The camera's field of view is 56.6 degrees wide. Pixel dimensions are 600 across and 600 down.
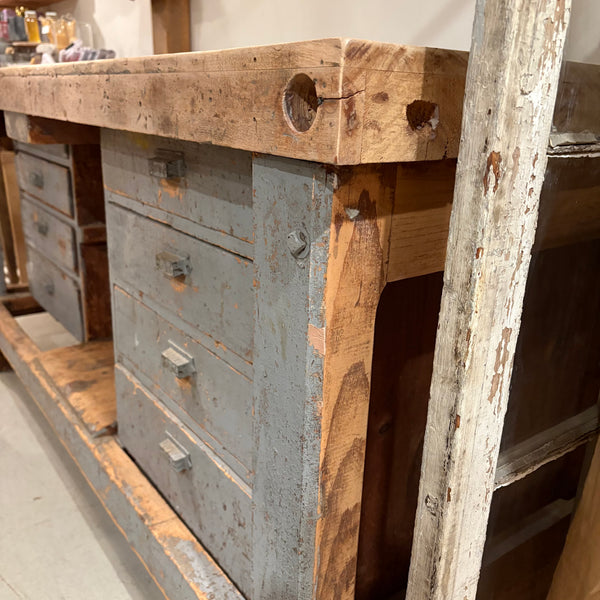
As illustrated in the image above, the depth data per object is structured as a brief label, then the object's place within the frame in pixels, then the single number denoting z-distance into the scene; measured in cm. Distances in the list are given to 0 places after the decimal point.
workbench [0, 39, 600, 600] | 54
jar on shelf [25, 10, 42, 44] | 300
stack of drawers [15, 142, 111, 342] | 161
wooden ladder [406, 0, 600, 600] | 45
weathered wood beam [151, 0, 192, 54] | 188
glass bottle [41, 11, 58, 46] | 274
